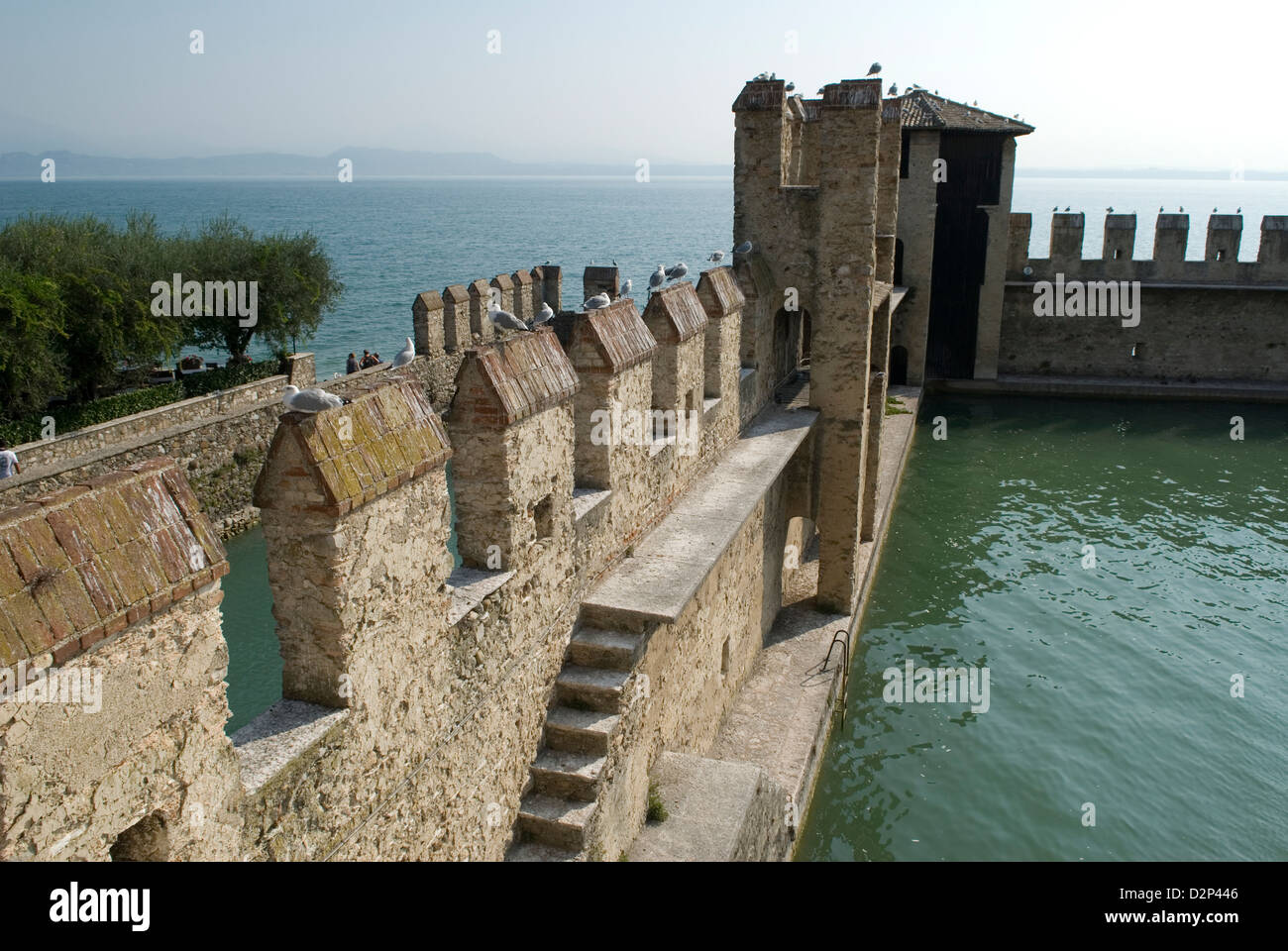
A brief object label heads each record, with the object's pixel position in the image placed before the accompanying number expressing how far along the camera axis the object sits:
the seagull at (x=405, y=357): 6.25
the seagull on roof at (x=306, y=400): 4.21
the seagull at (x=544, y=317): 7.18
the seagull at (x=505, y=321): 6.56
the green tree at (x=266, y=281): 23.88
